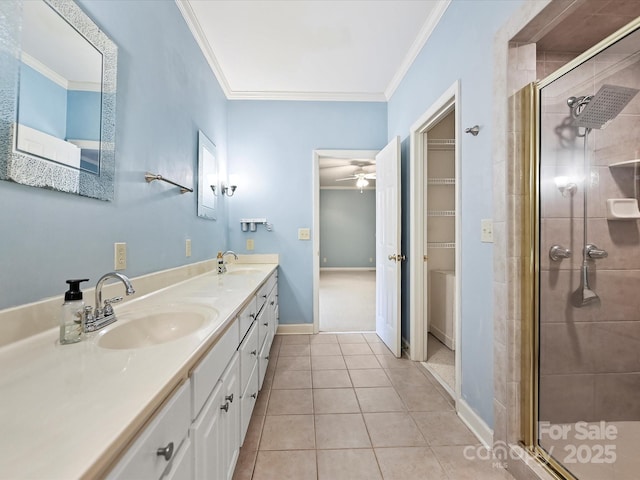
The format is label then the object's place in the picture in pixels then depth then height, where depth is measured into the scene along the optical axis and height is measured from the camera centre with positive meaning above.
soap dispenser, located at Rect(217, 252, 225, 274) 2.38 -0.17
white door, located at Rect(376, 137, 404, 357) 2.61 +0.00
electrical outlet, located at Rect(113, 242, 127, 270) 1.25 -0.06
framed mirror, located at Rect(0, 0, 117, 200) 0.83 +0.49
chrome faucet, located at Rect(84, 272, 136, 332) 0.90 -0.24
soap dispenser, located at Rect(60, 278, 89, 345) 0.83 -0.22
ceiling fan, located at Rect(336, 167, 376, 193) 5.83 +1.47
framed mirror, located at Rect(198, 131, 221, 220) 2.30 +0.60
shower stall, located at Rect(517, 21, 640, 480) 1.33 -0.11
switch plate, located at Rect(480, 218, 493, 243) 1.49 +0.09
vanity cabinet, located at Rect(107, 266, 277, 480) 0.58 -0.51
